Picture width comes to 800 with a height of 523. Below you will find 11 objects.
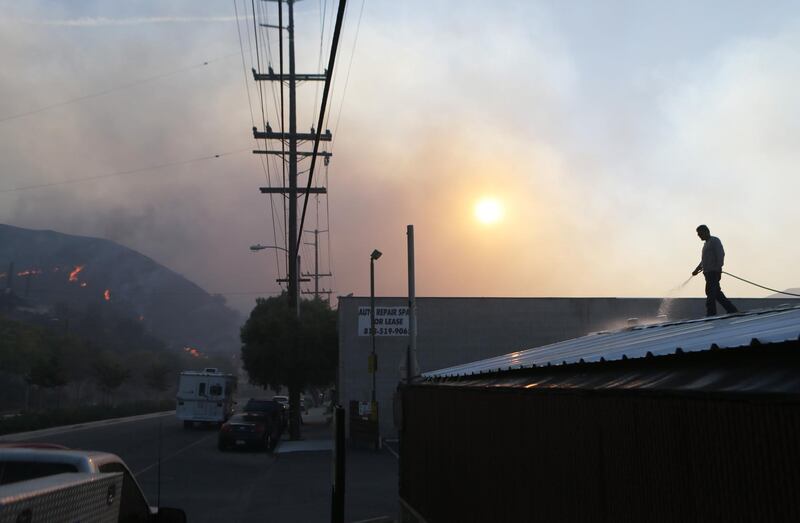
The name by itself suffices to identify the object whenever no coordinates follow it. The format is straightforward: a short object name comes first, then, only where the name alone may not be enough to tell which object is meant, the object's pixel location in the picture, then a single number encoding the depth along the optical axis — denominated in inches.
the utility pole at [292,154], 1245.7
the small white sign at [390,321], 1392.7
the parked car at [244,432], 1113.4
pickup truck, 189.9
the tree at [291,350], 1552.7
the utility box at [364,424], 1175.6
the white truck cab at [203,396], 1545.3
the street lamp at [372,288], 1088.2
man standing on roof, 438.3
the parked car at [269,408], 1304.1
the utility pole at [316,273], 2864.7
